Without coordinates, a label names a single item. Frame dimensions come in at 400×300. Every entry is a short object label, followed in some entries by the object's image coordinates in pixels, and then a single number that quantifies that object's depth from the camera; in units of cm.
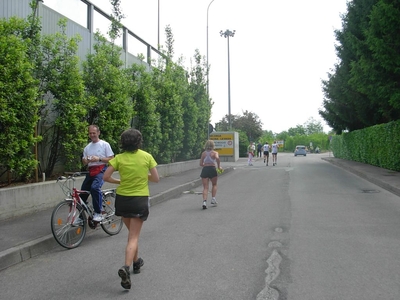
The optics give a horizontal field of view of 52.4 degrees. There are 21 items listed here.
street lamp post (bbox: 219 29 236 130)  3619
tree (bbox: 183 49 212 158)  2456
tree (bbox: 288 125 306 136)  13438
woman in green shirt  461
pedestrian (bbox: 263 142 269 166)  2929
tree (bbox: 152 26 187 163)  1827
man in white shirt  671
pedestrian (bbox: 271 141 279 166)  2880
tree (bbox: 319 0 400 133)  1459
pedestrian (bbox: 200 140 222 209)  1005
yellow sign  3622
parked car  5703
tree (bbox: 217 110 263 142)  5628
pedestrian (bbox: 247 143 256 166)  2914
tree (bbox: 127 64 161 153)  1533
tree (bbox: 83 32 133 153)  1137
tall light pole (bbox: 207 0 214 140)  2520
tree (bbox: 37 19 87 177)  980
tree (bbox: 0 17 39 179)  773
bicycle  610
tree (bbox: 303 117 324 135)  13600
